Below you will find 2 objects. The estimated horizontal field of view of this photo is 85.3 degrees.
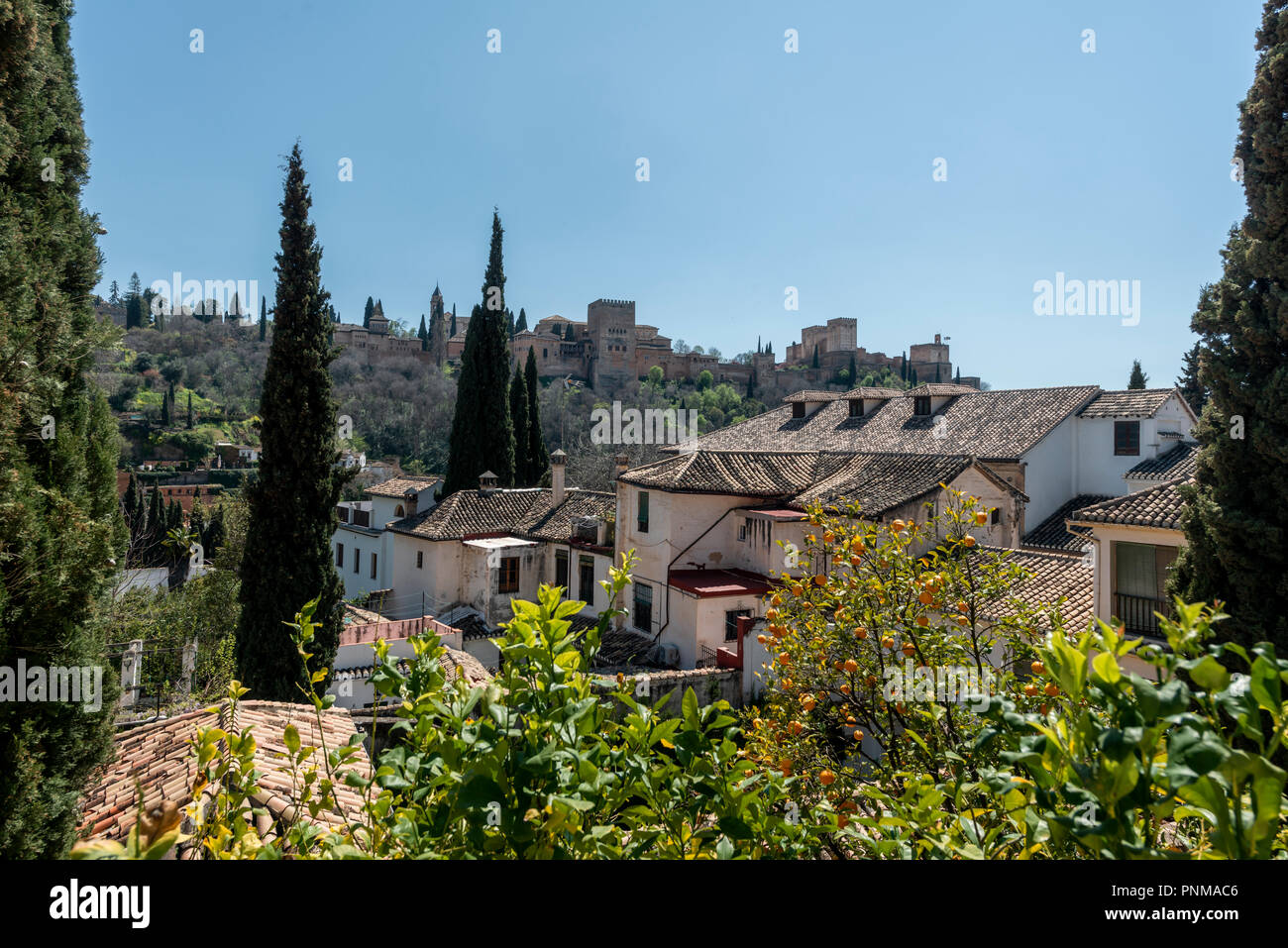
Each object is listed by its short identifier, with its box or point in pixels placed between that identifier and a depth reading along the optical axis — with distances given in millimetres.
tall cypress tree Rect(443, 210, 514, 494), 26484
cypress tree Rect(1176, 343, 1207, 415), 30188
